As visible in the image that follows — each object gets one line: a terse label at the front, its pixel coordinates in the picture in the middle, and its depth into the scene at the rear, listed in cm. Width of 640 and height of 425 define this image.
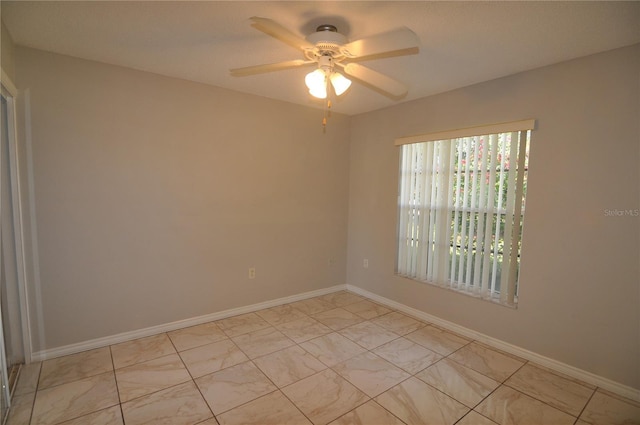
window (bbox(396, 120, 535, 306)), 257
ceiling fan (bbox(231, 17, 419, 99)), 150
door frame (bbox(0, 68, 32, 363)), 209
